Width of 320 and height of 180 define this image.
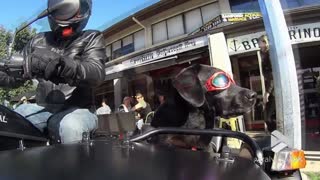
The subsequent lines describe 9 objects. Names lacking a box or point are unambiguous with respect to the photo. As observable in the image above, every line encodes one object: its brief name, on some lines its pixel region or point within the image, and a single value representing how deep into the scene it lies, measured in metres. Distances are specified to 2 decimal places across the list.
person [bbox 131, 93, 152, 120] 5.43
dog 1.68
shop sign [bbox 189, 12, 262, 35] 7.73
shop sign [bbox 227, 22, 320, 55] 5.71
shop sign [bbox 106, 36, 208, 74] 7.74
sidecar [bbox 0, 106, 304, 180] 0.68
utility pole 1.64
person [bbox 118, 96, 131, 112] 6.42
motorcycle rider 1.09
